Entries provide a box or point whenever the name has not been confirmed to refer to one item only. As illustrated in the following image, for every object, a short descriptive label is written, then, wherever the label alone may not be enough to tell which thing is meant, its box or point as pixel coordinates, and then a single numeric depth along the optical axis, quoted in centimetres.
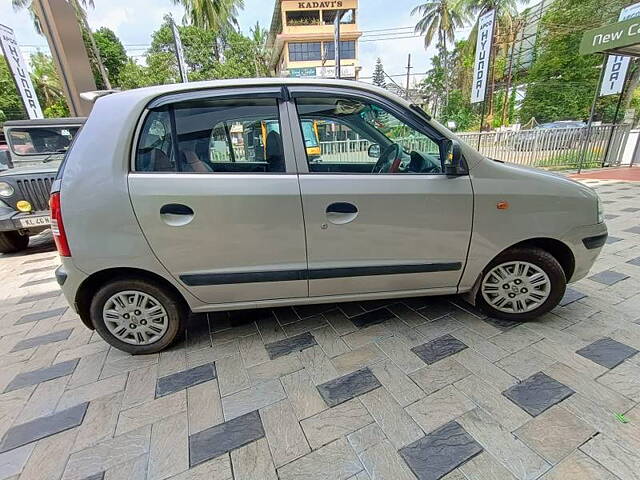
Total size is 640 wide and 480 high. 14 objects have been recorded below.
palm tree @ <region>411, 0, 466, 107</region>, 2895
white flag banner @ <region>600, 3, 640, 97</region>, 845
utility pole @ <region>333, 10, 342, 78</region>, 945
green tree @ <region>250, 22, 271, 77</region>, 2880
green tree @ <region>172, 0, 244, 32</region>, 2209
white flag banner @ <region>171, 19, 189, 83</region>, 768
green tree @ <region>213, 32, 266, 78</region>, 2392
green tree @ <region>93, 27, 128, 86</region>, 2566
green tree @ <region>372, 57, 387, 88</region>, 5199
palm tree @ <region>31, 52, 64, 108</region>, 3049
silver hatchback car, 191
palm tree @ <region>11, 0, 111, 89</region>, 1851
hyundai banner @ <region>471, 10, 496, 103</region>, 878
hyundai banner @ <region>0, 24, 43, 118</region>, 797
